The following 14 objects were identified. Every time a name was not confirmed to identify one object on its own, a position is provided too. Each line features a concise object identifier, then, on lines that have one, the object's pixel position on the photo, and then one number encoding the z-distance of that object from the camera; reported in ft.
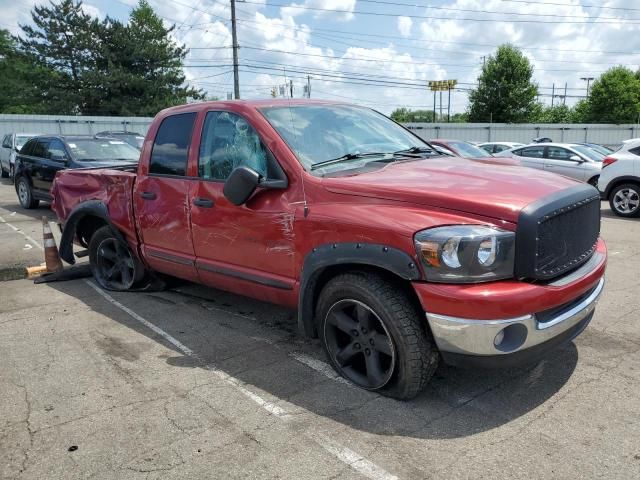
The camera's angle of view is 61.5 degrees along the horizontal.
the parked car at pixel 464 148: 41.42
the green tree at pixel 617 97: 136.05
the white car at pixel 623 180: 34.99
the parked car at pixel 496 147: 65.36
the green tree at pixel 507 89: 130.00
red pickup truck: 9.51
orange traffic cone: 21.36
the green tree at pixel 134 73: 138.41
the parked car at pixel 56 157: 35.06
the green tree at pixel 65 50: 140.15
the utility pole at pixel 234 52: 104.27
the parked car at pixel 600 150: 52.85
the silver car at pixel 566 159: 47.03
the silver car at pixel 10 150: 60.52
